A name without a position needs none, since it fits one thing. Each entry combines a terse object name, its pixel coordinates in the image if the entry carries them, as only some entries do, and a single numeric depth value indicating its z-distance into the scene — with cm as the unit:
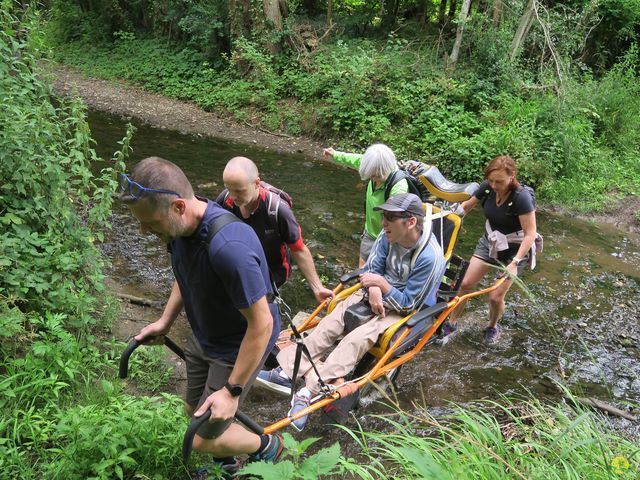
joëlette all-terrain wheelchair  357
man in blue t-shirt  226
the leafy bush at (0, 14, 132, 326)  377
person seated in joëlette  384
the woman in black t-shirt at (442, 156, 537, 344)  486
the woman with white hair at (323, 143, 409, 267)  450
